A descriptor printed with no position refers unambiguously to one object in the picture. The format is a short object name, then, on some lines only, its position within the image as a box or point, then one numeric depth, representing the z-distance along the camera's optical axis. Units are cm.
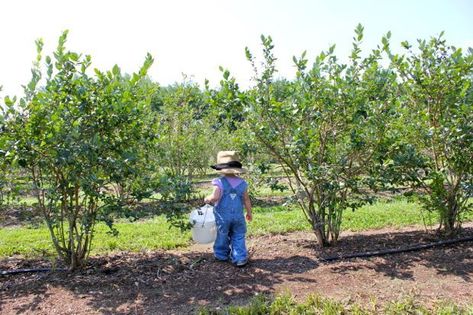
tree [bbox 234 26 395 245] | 488
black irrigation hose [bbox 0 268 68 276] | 483
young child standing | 491
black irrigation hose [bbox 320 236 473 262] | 503
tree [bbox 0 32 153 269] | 405
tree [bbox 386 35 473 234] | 511
